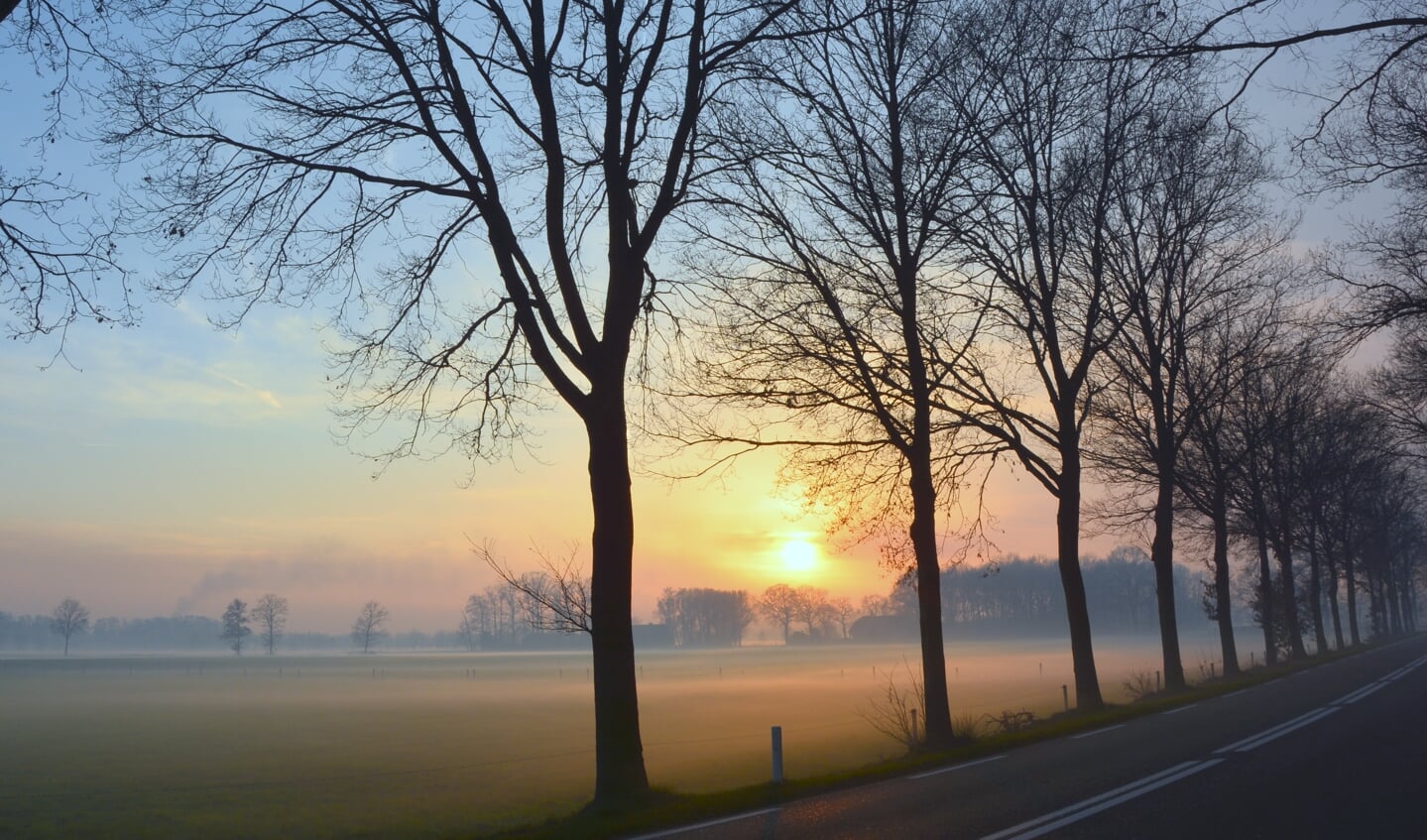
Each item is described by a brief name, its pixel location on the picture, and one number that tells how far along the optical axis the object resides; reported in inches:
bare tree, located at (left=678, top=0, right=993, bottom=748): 684.1
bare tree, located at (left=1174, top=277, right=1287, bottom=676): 1239.5
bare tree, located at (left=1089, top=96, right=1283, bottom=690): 990.4
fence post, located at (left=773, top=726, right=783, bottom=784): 472.2
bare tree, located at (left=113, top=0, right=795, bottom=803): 457.4
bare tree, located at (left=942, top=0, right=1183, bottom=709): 726.5
